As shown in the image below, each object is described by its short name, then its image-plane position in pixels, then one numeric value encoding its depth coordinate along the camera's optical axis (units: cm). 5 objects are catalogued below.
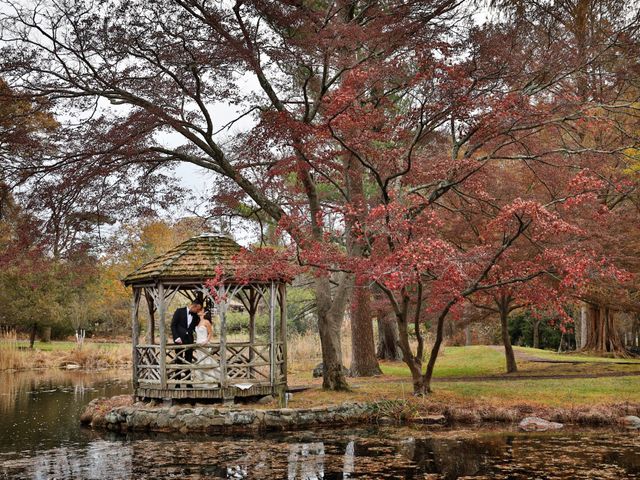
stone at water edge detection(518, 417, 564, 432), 1212
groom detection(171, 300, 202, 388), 1484
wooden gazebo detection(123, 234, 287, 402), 1412
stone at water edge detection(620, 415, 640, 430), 1196
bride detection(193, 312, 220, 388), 1428
